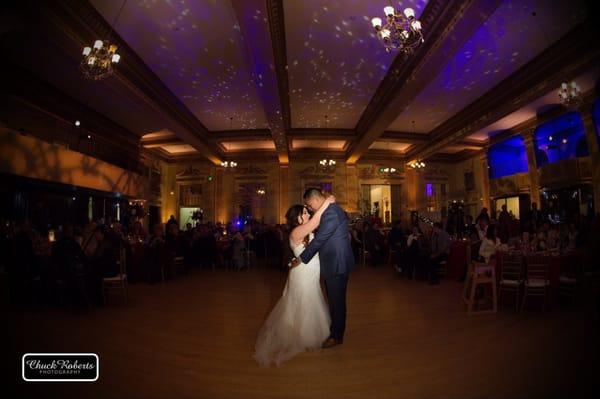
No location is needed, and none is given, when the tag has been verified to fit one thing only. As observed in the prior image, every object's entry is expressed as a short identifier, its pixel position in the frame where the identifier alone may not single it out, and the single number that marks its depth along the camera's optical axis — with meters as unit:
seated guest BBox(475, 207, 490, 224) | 8.17
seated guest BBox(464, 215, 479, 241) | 6.36
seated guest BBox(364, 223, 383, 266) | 8.24
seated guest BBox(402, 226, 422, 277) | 6.22
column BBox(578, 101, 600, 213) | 7.46
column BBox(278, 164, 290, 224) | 13.74
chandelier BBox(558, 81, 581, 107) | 5.41
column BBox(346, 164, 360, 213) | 13.83
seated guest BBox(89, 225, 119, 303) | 4.38
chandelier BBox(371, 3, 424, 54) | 3.89
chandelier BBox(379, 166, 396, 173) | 14.24
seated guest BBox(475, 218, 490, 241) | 5.81
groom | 2.61
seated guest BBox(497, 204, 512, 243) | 8.61
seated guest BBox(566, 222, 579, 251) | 4.92
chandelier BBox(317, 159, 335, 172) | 13.65
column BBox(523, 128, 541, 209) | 9.94
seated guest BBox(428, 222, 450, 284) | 5.66
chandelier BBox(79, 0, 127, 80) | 4.07
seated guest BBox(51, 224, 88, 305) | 4.16
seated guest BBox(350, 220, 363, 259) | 8.76
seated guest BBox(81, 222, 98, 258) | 4.84
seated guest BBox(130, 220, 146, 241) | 7.87
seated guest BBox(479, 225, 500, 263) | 4.51
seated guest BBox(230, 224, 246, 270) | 7.80
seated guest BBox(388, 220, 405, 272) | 7.53
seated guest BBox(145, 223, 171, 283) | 6.13
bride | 2.64
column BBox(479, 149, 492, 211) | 12.50
